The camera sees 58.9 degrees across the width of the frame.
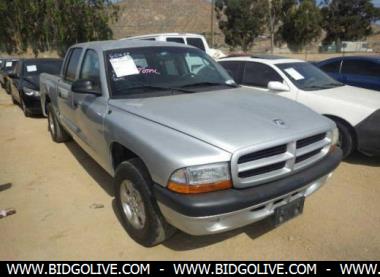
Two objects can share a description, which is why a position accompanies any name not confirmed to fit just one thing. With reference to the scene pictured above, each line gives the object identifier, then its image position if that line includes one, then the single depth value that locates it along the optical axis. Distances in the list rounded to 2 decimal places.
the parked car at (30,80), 8.37
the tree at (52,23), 25.02
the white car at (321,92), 4.64
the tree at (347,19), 50.34
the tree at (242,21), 45.16
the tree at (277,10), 46.22
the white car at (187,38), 11.31
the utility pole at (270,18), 46.67
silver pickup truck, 2.34
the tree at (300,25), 45.50
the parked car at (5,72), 14.70
